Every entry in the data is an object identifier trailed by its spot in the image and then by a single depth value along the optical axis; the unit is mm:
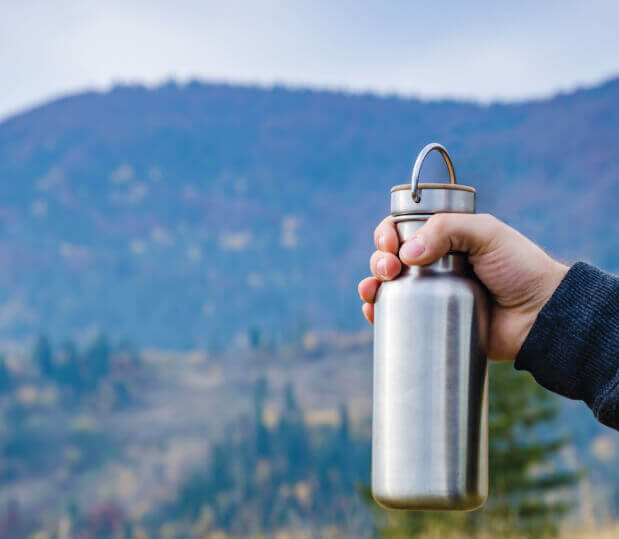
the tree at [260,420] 32697
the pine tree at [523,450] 8234
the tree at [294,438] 31275
